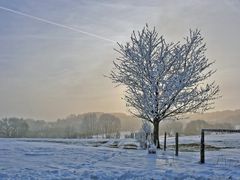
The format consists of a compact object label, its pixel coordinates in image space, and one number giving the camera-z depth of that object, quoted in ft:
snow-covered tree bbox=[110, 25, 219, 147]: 95.45
